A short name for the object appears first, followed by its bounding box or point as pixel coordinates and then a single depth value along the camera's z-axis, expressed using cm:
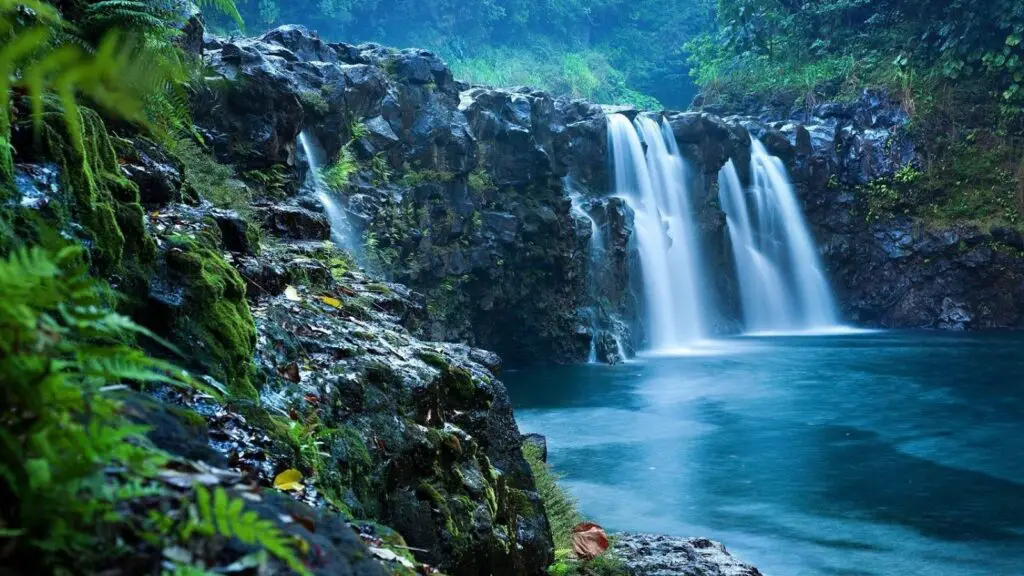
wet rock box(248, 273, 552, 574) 348
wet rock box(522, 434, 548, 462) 770
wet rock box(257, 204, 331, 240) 701
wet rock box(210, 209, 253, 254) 450
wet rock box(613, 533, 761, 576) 550
